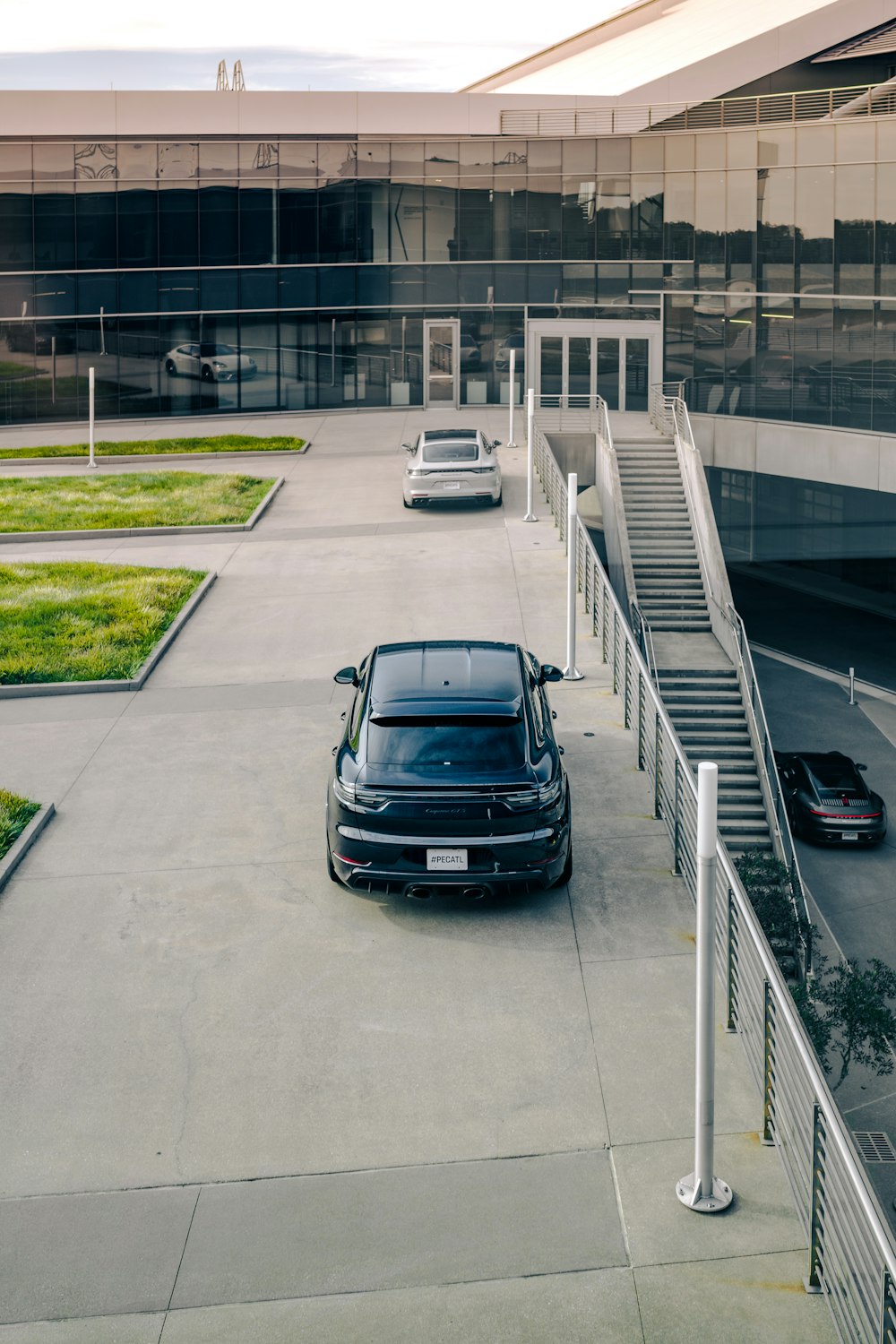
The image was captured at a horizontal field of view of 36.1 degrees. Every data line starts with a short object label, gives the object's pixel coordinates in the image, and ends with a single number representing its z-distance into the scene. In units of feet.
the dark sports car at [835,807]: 80.33
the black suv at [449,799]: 31.12
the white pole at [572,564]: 47.75
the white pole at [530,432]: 73.87
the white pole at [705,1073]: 21.04
